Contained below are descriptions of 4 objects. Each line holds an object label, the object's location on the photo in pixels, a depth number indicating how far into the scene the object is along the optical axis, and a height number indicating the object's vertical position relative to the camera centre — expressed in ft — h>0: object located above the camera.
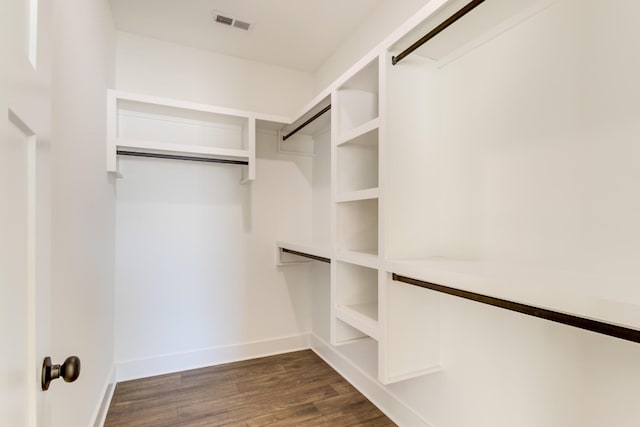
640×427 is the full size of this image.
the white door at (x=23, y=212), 1.70 +0.04
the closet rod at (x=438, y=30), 3.61 +2.44
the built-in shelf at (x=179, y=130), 6.96 +2.31
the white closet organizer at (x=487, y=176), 3.19 +0.57
